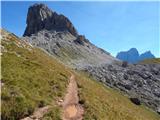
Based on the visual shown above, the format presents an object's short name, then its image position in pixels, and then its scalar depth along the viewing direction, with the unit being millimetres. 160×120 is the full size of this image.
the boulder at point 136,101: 35174
